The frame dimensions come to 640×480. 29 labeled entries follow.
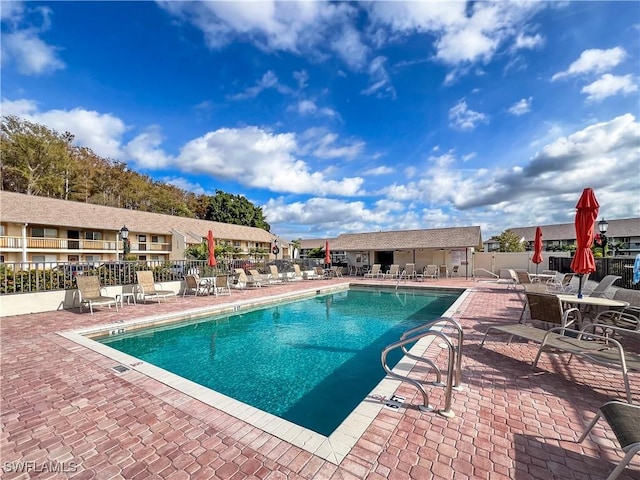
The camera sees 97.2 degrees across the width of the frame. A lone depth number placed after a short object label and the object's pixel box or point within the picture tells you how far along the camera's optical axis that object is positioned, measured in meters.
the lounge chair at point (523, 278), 12.56
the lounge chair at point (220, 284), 12.65
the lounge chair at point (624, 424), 1.84
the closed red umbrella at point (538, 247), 13.12
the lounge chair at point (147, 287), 10.44
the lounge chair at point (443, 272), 21.75
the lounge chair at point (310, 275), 21.36
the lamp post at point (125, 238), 12.63
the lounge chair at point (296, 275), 20.42
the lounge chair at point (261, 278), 16.03
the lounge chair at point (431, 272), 20.60
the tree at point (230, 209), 50.97
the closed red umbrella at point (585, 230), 6.53
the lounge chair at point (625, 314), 5.59
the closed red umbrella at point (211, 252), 13.47
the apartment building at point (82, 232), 22.02
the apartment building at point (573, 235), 45.53
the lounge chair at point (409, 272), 21.84
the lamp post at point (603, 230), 13.71
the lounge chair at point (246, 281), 15.24
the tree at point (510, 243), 37.28
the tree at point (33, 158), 28.98
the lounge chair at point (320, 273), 22.06
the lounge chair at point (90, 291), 8.68
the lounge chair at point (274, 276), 18.31
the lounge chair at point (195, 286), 12.30
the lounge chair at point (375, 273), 22.71
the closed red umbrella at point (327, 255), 22.84
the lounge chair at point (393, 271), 20.97
